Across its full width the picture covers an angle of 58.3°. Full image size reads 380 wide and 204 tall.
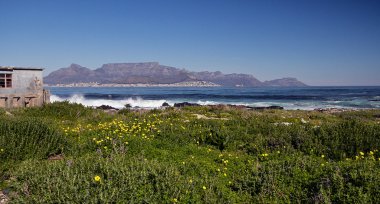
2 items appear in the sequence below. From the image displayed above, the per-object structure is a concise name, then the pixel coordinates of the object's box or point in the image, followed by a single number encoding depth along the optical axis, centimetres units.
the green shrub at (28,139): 853
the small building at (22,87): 2927
